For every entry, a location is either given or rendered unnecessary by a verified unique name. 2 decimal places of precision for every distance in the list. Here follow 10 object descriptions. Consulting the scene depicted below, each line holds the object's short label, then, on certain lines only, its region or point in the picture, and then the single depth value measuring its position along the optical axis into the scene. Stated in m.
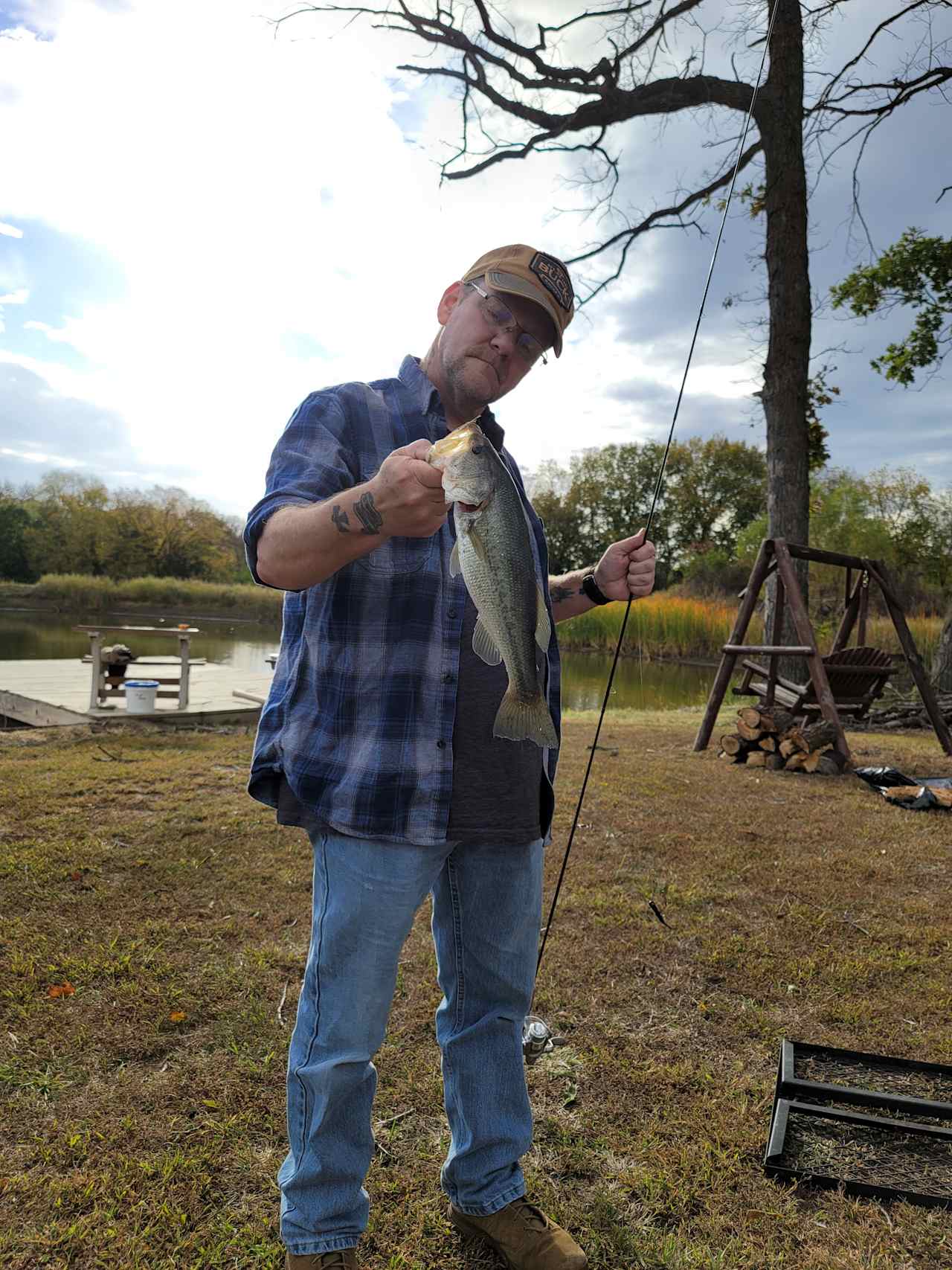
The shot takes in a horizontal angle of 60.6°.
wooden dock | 9.04
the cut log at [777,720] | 8.04
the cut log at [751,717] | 8.09
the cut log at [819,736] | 7.75
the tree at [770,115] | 9.65
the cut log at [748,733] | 8.03
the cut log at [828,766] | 7.65
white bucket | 8.85
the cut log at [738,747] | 8.10
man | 1.67
